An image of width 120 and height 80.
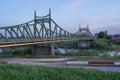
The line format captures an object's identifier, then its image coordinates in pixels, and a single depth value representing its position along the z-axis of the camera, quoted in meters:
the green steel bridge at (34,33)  46.98
